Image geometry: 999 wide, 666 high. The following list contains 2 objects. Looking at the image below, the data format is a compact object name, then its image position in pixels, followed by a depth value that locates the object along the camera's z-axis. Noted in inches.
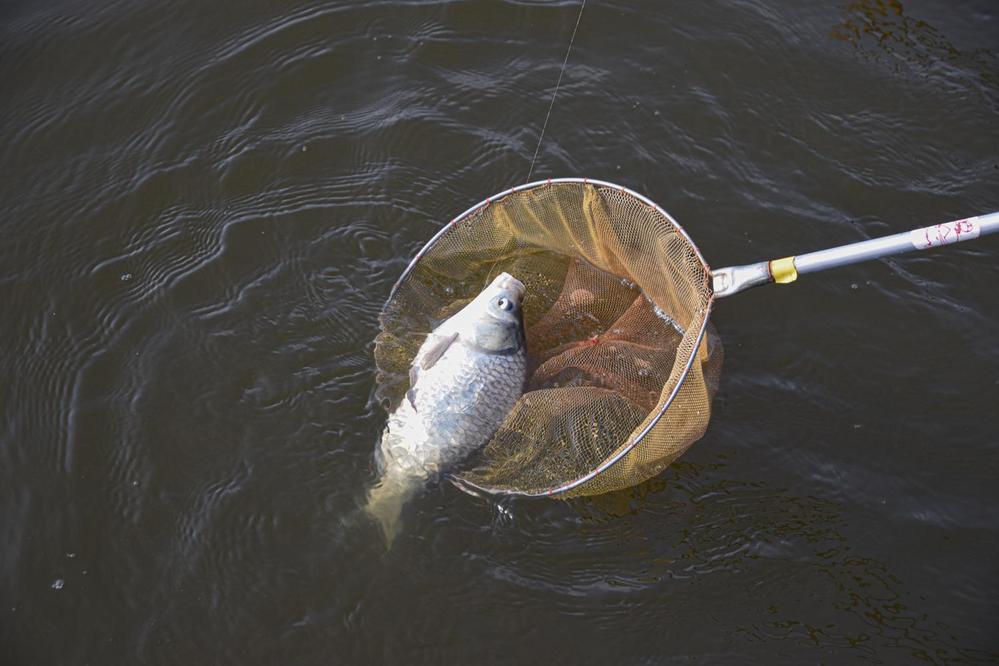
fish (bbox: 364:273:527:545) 180.9
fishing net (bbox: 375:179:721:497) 177.0
